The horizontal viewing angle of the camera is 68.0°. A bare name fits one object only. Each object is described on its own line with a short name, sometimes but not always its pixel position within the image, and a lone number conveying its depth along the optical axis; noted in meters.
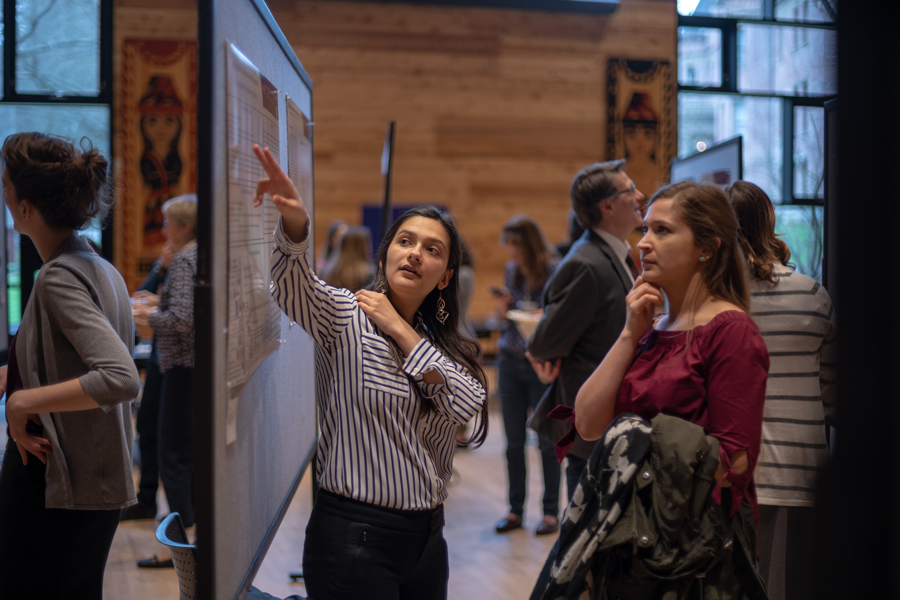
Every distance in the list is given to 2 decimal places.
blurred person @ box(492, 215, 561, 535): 3.63
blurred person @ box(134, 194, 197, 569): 3.07
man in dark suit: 2.47
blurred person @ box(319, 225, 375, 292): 4.50
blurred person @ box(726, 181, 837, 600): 1.84
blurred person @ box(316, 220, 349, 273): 5.69
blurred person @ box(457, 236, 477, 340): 4.47
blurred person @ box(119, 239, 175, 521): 3.58
